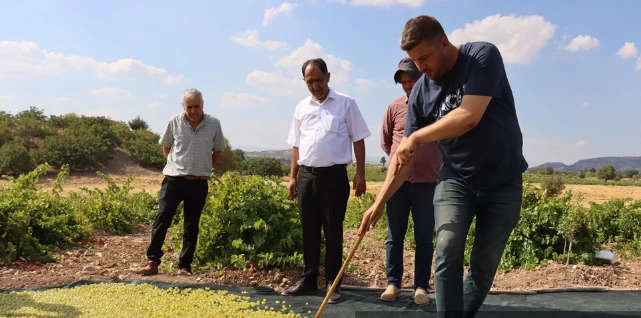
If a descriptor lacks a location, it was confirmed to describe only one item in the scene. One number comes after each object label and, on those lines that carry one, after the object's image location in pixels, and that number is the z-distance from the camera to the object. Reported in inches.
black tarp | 135.0
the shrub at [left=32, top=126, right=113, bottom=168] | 774.5
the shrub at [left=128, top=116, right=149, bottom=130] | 1175.0
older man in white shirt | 146.0
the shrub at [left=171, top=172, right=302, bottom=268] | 173.9
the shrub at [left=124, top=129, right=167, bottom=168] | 910.4
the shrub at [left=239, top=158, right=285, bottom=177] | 1126.4
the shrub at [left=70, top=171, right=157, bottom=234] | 286.7
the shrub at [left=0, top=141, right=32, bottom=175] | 732.0
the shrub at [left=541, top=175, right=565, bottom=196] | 699.6
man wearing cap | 141.1
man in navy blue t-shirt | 92.4
